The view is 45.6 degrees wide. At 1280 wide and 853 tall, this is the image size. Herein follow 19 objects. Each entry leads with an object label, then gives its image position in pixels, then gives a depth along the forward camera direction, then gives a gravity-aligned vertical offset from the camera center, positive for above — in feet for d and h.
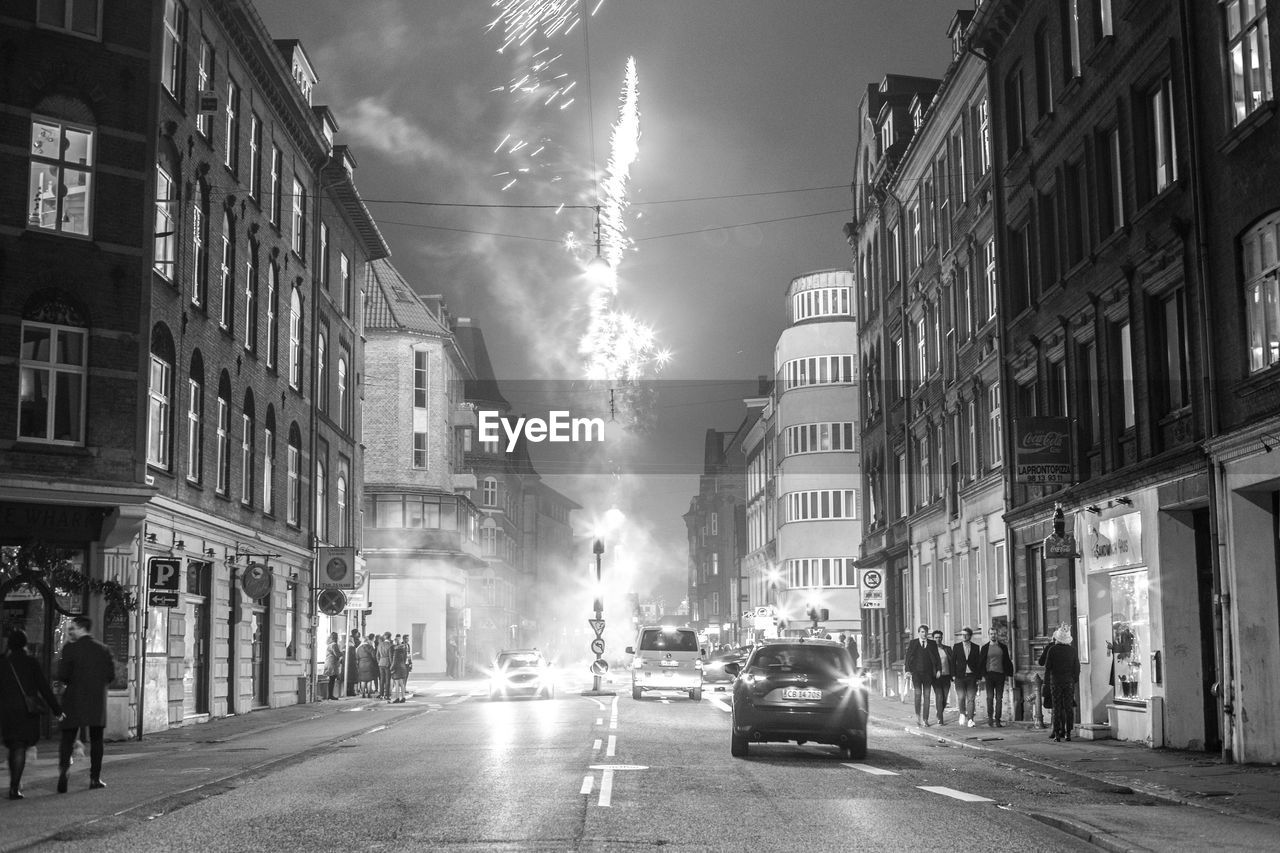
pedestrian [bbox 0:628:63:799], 50.11 -2.88
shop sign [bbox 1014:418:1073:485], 84.12 +8.79
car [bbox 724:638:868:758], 63.21 -3.73
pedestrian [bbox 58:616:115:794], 52.70 -2.29
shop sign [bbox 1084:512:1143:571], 76.07 +3.50
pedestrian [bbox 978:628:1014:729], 90.53 -3.44
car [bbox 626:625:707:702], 127.44 -3.91
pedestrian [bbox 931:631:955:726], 95.35 -4.37
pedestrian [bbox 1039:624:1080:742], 78.12 -3.45
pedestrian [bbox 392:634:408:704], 133.80 -4.73
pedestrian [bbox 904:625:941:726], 96.12 -3.41
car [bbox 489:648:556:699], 141.18 -5.63
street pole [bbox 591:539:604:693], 148.15 +2.06
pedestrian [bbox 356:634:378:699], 140.46 -4.50
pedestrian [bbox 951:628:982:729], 94.07 -4.05
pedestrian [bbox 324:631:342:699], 140.67 -4.49
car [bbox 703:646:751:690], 162.61 -6.69
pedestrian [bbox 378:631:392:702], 138.91 -4.97
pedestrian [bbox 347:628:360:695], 143.54 -4.47
